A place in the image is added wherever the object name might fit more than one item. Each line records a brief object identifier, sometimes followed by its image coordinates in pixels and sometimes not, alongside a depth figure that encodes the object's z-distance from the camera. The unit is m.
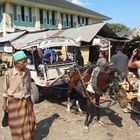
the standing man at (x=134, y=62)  3.53
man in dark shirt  4.80
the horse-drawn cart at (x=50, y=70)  4.72
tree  30.40
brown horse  3.41
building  16.21
